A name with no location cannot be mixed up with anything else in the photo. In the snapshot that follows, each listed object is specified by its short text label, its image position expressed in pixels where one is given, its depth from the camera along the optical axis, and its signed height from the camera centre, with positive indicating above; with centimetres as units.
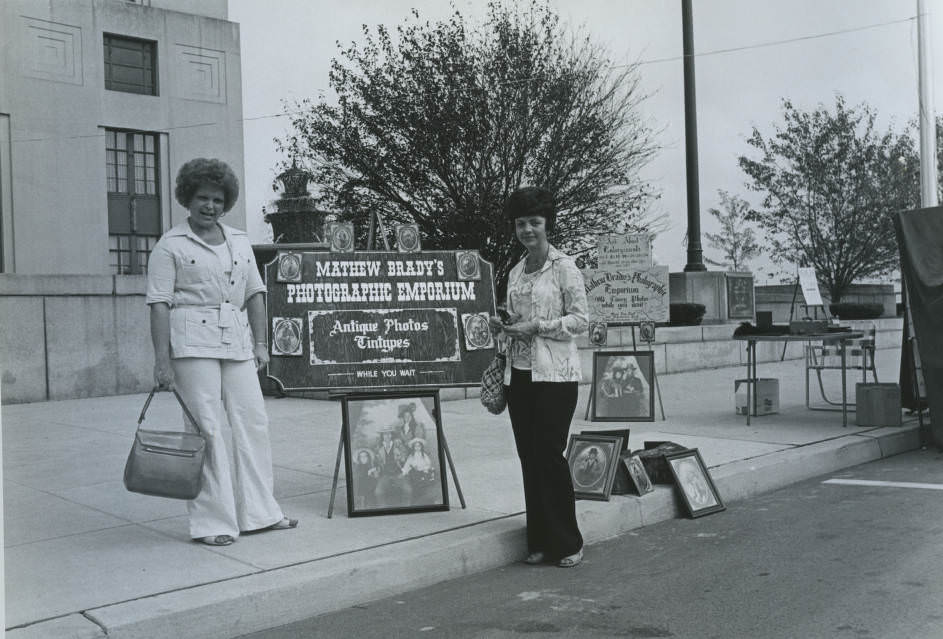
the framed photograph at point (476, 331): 616 -11
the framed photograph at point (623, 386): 1027 -84
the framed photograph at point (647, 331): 1079 -24
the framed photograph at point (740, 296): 2150 +30
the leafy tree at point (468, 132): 1933 +392
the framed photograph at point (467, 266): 623 +33
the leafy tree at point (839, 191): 2738 +349
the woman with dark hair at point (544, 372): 507 -33
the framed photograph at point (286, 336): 584 -11
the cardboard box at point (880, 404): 948 -103
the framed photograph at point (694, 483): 647 -125
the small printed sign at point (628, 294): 1088 +20
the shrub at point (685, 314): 1842 -8
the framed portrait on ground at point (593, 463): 616 -103
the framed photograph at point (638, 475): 632 -114
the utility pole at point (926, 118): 1266 +261
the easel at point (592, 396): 1041 -97
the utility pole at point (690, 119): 1894 +393
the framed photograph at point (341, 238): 611 +54
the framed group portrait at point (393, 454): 588 -89
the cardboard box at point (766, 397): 1044 -102
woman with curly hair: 508 -13
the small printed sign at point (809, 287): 1446 +31
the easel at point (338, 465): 576 -96
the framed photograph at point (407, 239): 623 +53
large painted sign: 588 -1
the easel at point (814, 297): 1441 +15
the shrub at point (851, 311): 2484 -13
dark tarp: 876 +20
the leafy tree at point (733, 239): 3562 +296
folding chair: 983 -50
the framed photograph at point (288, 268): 586 +33
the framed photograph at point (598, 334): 969 -23
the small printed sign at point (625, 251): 1102 +73
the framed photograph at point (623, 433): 635 -85
